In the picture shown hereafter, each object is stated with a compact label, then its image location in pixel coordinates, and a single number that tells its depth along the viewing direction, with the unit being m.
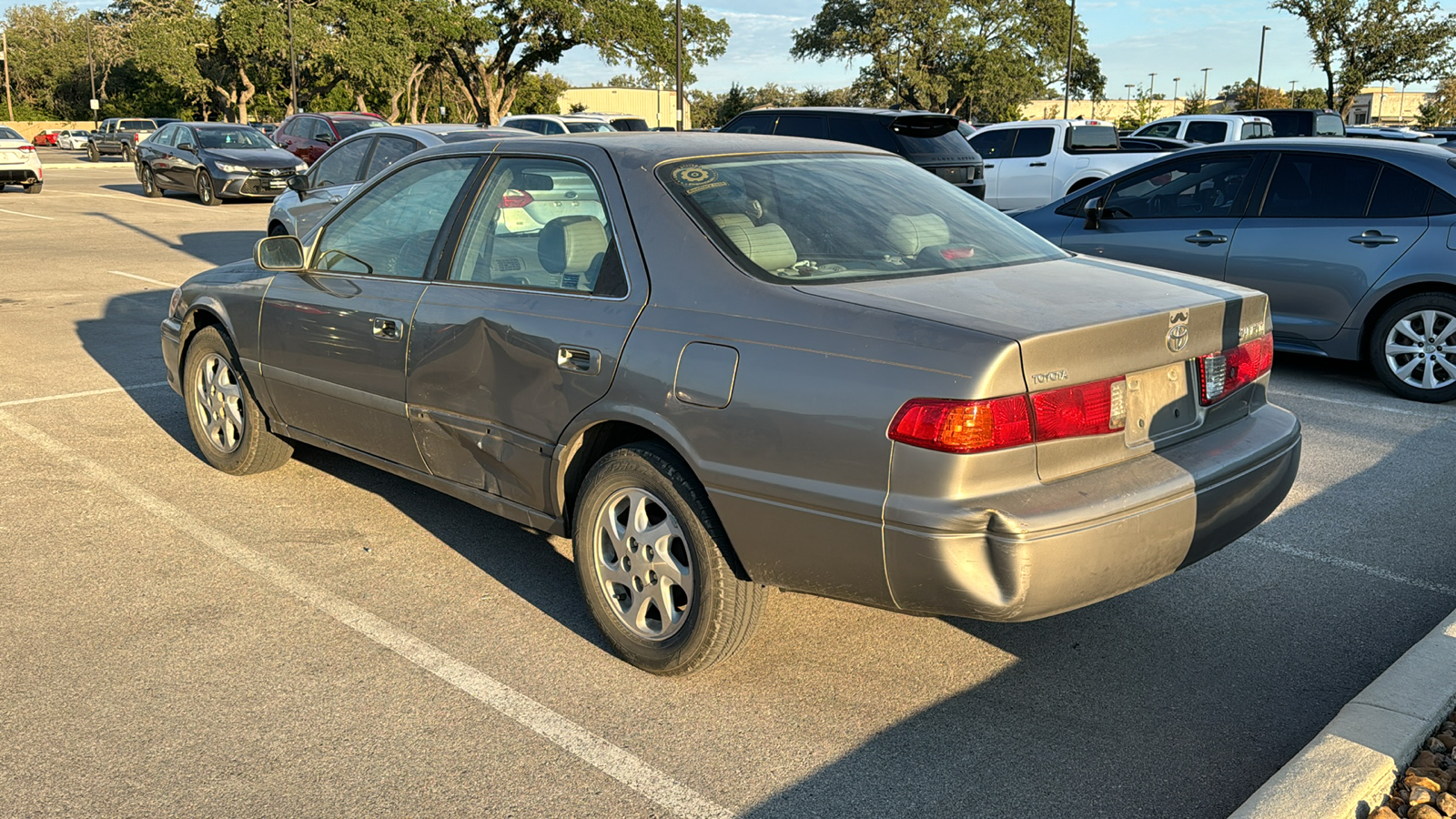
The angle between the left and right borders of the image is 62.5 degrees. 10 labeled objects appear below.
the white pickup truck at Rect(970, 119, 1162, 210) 16.95
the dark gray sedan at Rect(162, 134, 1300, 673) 3.03
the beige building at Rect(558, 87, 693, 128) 77.62
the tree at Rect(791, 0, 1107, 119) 54.78
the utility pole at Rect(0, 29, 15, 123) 70.25
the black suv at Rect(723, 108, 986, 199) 12.21
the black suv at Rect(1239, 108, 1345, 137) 22.41
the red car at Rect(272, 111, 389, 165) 24.20
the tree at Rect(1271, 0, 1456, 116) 42.25
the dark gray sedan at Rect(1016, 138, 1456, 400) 7.24
